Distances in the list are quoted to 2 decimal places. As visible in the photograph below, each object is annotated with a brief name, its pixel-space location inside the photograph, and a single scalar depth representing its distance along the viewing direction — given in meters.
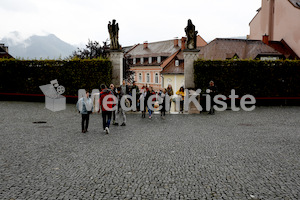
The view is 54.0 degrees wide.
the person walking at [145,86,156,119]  16.40
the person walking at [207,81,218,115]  17.59
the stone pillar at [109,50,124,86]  19.98
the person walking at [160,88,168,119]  16.27
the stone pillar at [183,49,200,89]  19.55
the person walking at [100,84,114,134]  11.38
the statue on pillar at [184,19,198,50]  18.70
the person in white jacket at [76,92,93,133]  11.35
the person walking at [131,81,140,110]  17.16
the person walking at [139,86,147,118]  16.53
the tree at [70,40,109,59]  31.48
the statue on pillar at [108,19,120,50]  19.02
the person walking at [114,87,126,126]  13.52
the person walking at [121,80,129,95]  15.90
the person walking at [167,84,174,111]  17.75
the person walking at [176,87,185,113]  18.28
